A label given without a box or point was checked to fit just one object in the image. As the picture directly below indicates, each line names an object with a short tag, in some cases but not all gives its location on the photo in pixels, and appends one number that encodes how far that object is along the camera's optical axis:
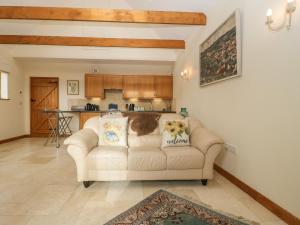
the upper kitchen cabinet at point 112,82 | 6.47
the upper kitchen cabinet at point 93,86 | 6.42
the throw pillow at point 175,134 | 2.88
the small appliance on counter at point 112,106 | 6.57
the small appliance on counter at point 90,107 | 6.40
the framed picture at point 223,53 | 2.53
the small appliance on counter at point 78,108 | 6.28
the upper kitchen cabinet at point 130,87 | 6.53
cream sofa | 2.47
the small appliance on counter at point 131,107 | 6.62
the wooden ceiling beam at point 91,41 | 4.96
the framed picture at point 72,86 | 6.74
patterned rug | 1.76
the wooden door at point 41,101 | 6.68
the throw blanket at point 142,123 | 3.18
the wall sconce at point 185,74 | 4.86
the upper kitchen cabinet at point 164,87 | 6.62
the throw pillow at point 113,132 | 2.92
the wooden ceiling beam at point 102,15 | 3.49
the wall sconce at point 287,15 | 1.69
